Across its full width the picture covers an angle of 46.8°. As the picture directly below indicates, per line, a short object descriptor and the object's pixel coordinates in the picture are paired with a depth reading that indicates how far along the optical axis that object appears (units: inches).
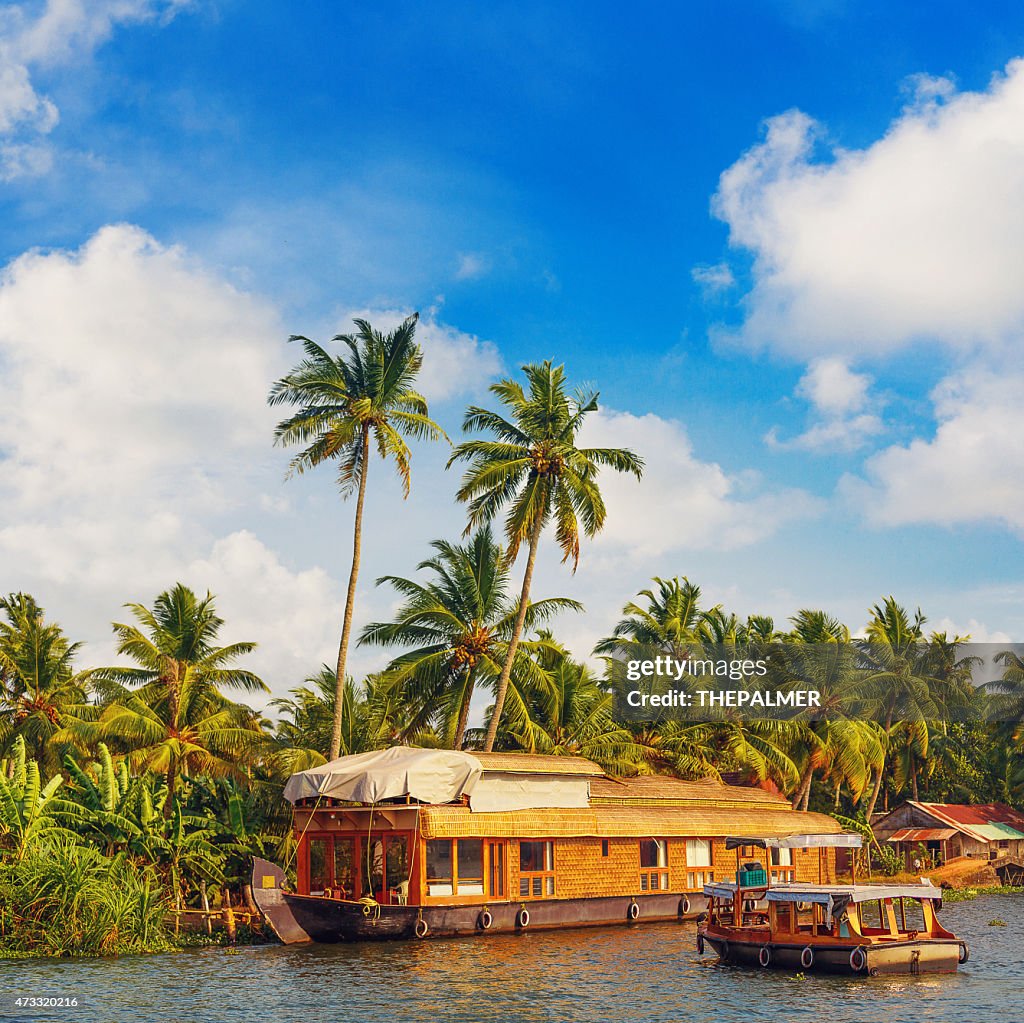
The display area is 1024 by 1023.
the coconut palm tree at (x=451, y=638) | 1577.3
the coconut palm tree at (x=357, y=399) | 1509.6
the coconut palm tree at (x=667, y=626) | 2110.0
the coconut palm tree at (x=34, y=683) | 1712.0
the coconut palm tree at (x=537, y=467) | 1605.6
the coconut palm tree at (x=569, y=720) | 1652.3
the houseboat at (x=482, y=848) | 1142.3
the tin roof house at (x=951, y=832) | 2190.0
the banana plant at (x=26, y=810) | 1085.1
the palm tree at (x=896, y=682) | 2365.9
